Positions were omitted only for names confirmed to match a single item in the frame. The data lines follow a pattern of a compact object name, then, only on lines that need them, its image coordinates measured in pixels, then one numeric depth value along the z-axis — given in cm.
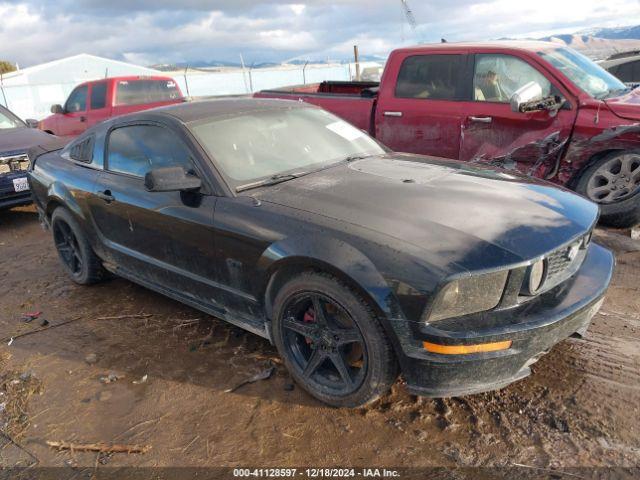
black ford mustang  222
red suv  952
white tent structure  2234
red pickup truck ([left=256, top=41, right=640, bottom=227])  462
